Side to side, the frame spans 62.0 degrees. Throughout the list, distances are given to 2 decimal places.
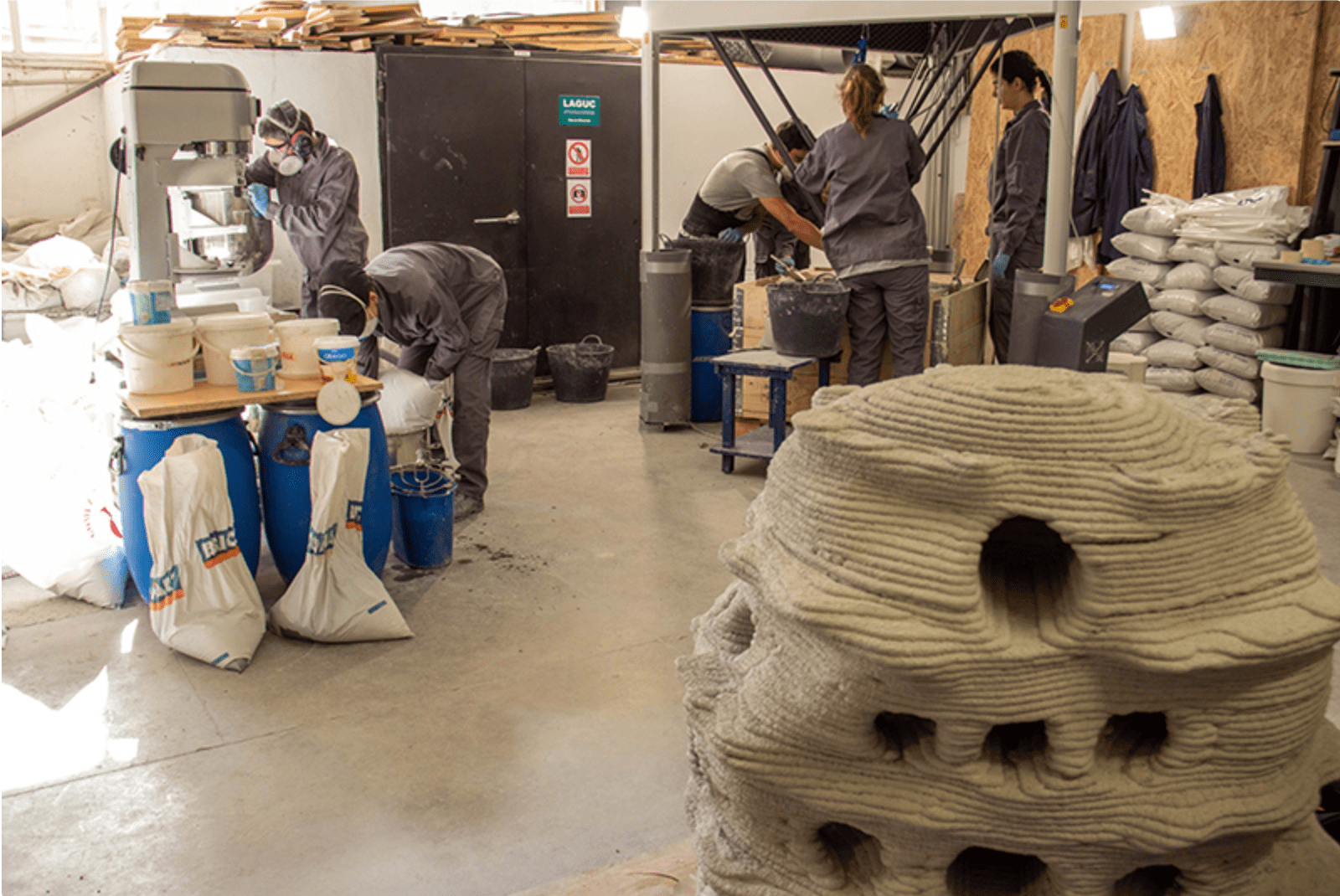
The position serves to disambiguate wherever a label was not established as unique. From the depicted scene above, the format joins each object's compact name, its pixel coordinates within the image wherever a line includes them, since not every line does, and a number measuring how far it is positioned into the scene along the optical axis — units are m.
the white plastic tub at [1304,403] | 6.12
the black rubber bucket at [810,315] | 5.64
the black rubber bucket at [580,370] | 7.78
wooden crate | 6.05
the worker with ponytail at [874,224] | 5.58
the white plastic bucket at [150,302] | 4.07
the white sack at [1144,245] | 7.46
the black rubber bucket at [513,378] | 7.50
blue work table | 5.71
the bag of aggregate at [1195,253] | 7.04
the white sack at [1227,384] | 6.82
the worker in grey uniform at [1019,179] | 6.27
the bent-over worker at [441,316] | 4.53
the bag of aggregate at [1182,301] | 7.16
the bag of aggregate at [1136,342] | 7.69
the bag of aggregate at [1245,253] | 6.63
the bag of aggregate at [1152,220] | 7.38
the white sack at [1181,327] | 7.21
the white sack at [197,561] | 3.59
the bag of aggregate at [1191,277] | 7.09
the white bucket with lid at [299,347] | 4.05
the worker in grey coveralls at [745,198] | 6.62
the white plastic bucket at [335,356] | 3.97
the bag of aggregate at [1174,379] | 7.32
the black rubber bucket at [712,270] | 6.93
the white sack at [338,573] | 3.72
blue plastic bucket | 4.49
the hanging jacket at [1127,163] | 8.20
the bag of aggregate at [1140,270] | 7.52
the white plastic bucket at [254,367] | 3.85
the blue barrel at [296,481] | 3.97
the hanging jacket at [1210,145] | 7.65
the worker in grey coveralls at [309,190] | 5.68
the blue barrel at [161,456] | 3.79
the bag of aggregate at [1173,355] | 7.27
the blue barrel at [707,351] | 6.95
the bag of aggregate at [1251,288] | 6.58
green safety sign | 8.00
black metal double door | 7.55
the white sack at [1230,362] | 6.77
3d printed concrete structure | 1.49
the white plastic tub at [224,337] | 4.01
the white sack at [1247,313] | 6.64
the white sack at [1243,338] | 6.66
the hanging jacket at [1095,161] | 8.47
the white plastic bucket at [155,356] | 3.81
